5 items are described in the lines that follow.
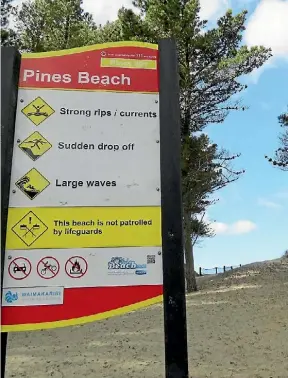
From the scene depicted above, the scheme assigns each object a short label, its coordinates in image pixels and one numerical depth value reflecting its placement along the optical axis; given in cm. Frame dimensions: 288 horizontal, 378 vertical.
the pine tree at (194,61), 1469
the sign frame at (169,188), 245
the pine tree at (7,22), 1627
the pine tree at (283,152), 1587
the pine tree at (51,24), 1847
